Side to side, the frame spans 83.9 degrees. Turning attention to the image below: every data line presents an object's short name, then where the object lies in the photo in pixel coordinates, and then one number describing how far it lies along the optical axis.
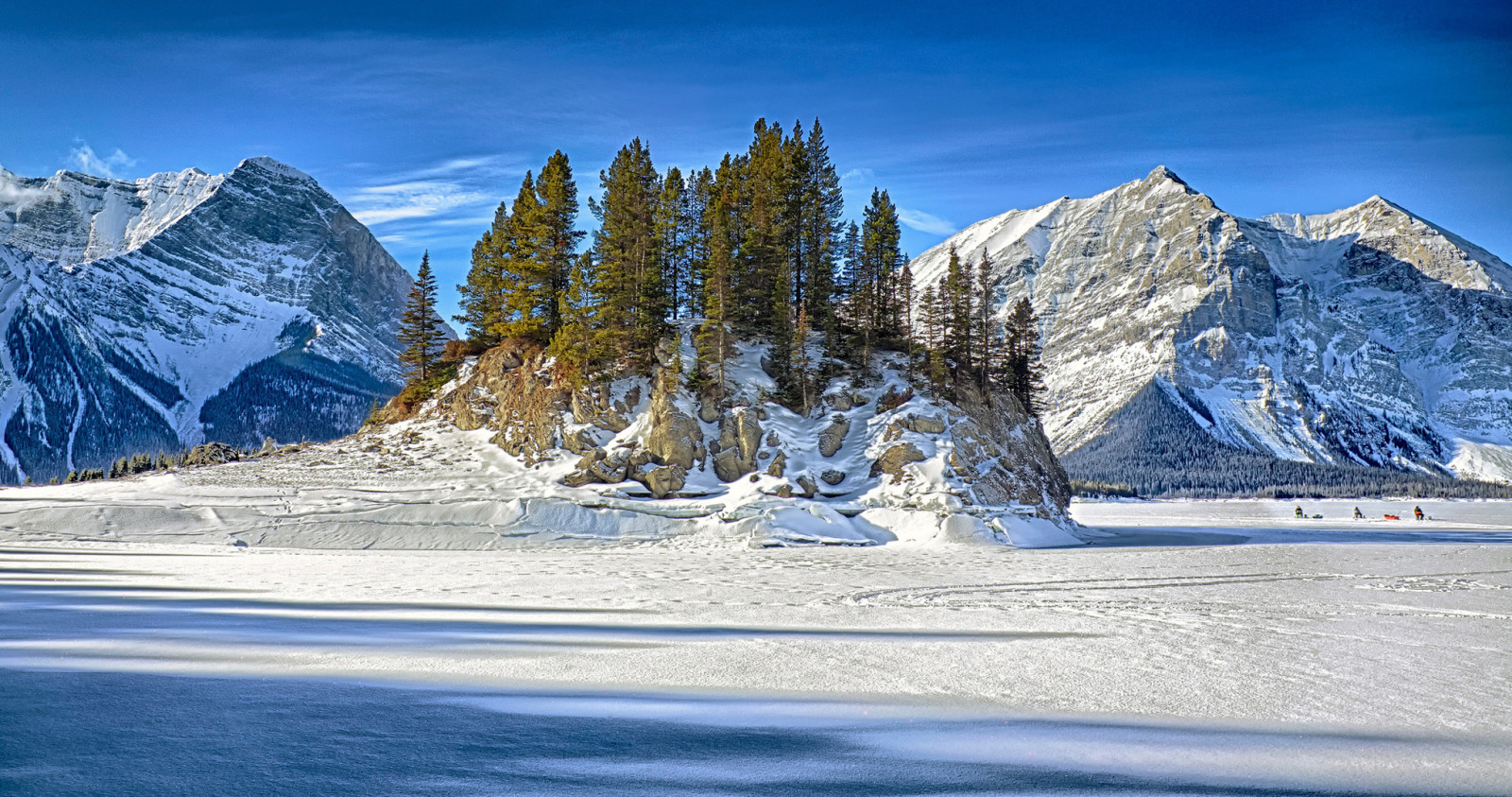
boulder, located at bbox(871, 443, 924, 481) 45.44
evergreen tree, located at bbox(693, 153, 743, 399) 49.44
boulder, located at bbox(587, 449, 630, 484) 45.56
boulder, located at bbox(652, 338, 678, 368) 50.50
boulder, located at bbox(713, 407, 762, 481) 46.41
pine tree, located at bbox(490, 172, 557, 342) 55.31
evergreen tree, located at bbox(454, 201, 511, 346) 60.16
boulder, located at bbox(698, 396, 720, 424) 48.03
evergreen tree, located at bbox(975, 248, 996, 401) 56.28
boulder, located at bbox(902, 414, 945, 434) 47.53
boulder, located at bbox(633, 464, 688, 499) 44.59
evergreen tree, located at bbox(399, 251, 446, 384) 58.81
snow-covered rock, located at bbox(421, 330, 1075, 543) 43.38
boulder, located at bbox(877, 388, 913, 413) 49.94
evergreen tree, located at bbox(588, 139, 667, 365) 50.91
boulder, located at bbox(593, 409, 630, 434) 48.66
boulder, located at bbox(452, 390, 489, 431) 53.25
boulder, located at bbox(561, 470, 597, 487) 45.12
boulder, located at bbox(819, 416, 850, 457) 47.53
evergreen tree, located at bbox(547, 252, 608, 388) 49.47
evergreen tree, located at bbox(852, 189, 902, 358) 59.41
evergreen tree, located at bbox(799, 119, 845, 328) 57.03
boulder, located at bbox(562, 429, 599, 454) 47.47
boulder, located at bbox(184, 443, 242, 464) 58.22
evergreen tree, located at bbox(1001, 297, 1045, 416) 64.84
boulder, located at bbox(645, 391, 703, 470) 45.84
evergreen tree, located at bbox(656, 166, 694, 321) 57.00
